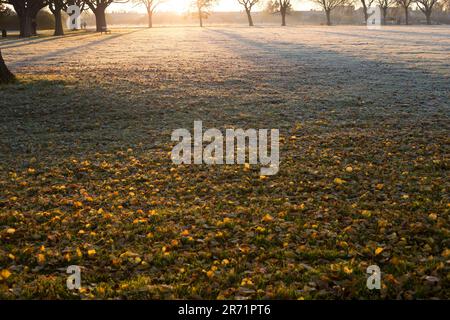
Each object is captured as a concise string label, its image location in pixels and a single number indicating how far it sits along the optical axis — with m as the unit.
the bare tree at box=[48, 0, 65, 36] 58.27
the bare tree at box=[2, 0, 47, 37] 52.09
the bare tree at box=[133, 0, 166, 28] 97.50
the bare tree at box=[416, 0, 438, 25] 100.19
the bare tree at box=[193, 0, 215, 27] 105.88
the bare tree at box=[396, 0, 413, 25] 98.81
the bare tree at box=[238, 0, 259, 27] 105.12
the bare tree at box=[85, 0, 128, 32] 68.75
